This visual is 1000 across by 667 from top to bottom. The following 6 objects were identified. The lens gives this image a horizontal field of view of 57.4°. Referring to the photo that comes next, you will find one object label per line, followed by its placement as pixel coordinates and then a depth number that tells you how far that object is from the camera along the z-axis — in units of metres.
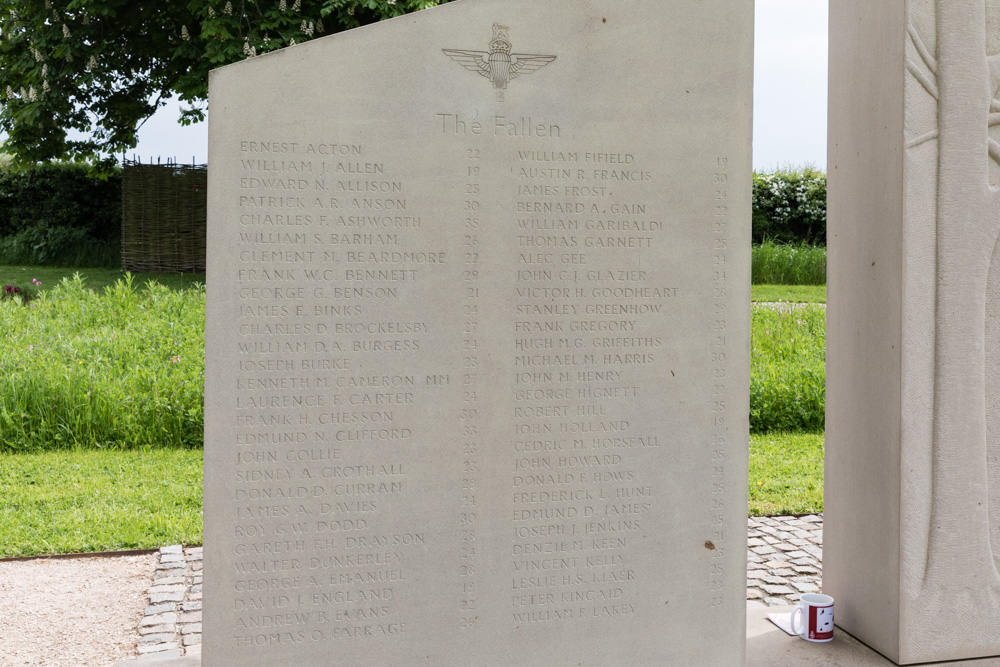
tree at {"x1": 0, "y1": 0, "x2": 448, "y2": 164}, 13.27
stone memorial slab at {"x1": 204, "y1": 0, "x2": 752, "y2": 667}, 3.19
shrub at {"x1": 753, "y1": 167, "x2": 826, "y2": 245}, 20.80
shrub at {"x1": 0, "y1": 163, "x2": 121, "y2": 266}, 19.55
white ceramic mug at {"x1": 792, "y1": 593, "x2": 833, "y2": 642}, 4.01
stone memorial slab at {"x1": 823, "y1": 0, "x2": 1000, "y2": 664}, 3.71
